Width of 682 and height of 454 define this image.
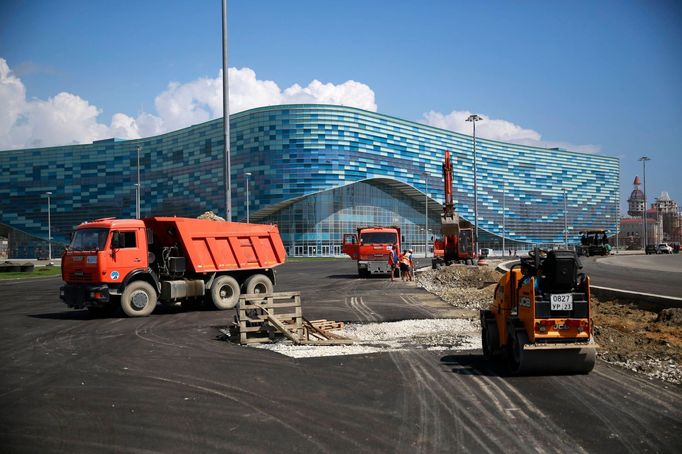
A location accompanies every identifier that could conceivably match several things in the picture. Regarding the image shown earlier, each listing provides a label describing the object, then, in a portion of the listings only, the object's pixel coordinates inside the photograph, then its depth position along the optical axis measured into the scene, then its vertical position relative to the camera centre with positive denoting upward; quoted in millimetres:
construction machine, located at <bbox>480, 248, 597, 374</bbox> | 8484 -1227
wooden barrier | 12284 -1954
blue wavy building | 96250 +10893
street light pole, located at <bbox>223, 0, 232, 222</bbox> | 19734 +4033
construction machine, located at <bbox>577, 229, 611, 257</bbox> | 63531 -1123
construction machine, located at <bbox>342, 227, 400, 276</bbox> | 34312 -758
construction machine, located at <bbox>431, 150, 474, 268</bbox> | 37719 -58
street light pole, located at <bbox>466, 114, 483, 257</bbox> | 51906 +10204
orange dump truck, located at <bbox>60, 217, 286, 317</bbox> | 17000 -820
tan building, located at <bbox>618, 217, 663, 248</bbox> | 166250 +795
